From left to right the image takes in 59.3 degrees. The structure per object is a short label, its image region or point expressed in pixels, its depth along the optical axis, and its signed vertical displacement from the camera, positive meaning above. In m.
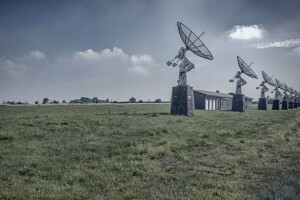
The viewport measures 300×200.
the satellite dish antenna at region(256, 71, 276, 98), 78.94 +6.91
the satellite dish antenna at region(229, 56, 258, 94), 59.71 +7.52
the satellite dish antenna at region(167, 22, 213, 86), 33.78 +7.51
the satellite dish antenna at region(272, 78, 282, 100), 89.12 +5.63
